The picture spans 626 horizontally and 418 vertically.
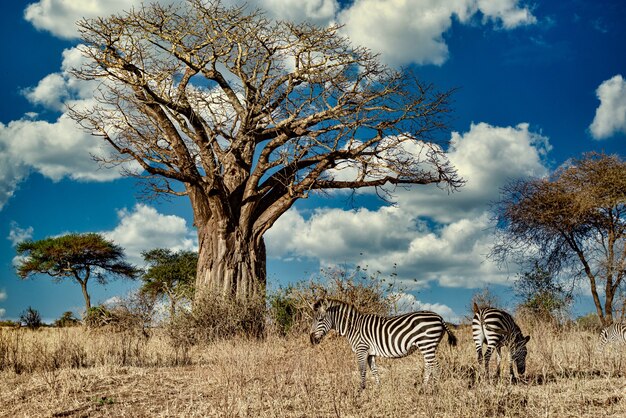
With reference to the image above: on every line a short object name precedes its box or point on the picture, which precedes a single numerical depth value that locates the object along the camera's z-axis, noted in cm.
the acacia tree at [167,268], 3067
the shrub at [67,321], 2624
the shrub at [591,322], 1667
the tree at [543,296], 1734
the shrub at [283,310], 1377
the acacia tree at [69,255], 2989
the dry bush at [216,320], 1473
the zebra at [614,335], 1123
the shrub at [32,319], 1968
